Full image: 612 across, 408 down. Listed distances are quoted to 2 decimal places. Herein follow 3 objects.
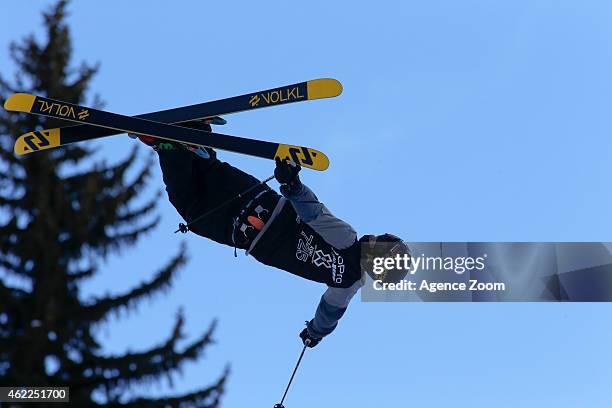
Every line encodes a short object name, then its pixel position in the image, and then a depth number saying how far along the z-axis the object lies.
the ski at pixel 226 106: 16.42
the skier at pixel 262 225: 16.08
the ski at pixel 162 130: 15.70
